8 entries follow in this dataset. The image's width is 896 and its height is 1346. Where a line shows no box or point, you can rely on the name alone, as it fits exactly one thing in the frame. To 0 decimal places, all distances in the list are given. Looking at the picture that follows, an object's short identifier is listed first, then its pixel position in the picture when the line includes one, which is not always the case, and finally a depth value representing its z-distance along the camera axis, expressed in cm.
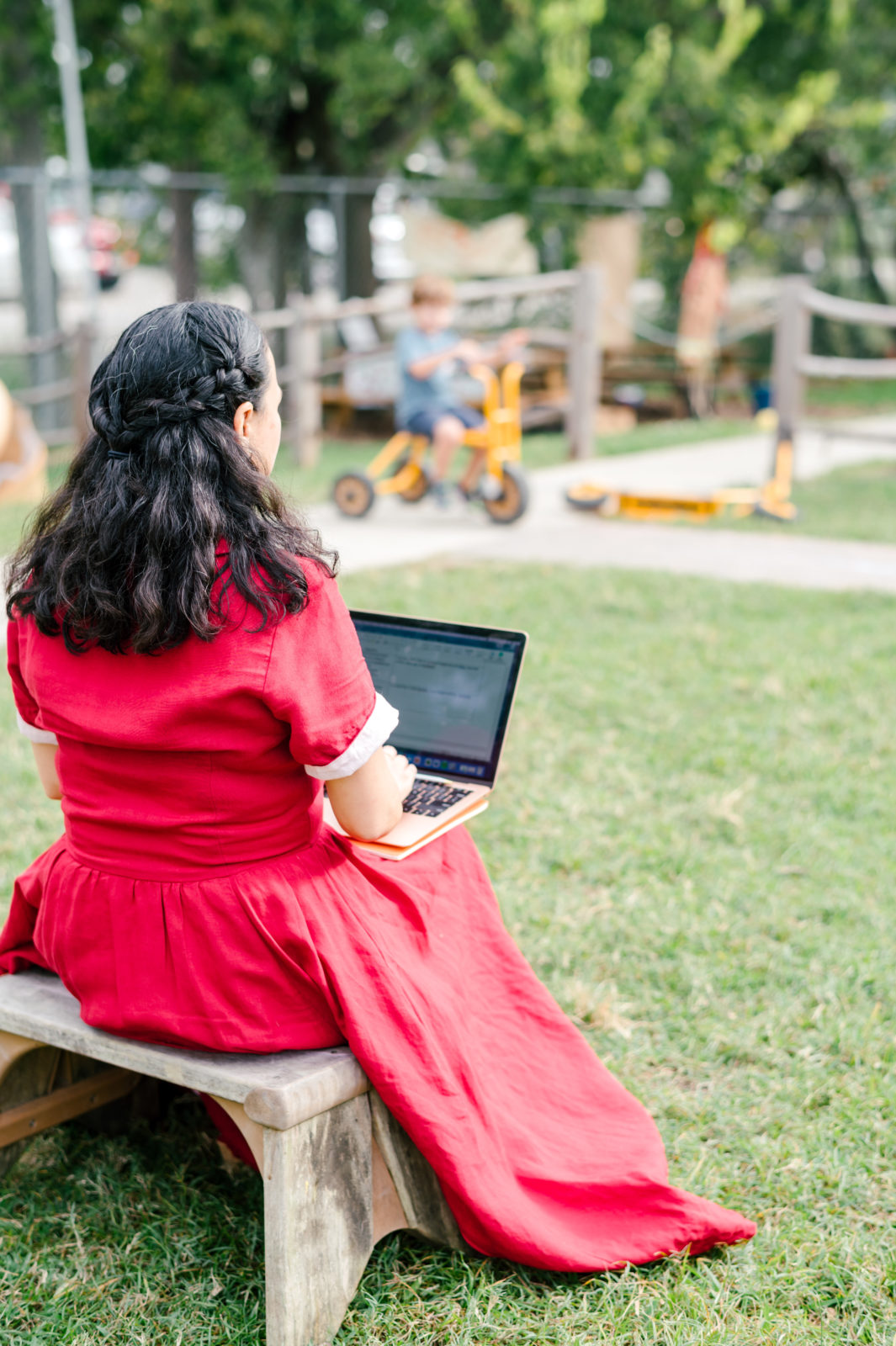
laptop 230
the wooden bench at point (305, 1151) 184
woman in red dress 172
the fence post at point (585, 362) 1088
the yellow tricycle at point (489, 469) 826
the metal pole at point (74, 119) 1285
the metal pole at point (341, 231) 1379
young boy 807
